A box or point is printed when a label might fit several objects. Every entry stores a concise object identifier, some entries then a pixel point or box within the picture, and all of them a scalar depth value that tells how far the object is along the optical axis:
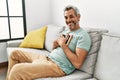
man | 1.46
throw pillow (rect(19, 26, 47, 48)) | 2.66
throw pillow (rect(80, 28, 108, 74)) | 1.56
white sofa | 1.33
